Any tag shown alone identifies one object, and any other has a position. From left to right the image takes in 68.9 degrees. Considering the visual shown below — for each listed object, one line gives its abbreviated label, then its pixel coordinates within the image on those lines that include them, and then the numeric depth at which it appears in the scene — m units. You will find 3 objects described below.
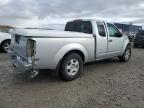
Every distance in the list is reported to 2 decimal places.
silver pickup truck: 2.45
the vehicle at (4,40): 5.45
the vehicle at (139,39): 7.94
